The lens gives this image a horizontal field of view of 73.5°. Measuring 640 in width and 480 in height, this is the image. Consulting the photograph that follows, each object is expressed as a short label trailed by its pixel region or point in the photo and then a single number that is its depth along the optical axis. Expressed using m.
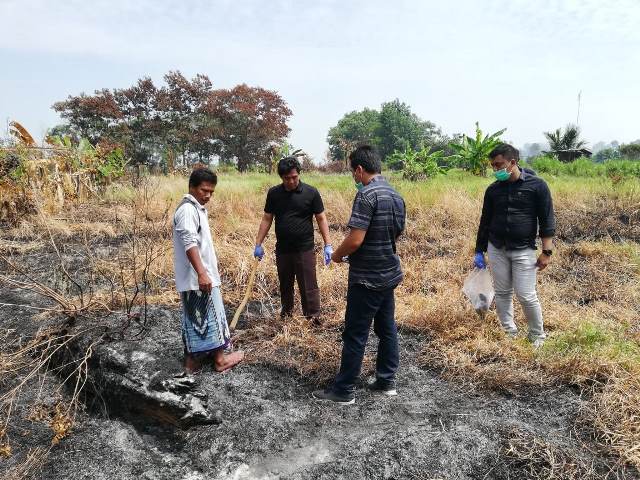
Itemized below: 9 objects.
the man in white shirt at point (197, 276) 2.61
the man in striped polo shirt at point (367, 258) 2.40
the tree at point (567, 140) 26.53
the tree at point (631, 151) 29.66
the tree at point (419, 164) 12.76
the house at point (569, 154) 25.34
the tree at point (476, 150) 13.46
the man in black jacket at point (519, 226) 3.06
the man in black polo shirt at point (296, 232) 3.49
